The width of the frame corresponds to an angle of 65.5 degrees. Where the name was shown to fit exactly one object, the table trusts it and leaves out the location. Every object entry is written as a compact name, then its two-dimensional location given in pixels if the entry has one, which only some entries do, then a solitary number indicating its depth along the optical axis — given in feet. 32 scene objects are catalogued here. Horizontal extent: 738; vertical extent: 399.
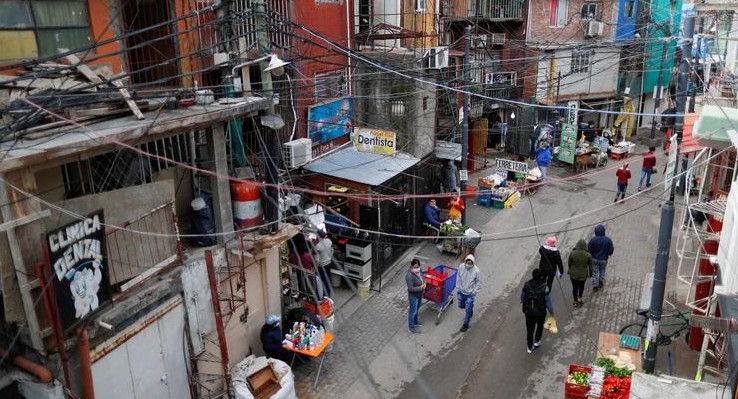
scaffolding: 33.99
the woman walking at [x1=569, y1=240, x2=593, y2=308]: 45.10
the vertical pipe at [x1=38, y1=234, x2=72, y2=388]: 22.84
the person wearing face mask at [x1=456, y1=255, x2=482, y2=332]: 42.16
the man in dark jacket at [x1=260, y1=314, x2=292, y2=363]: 36.86
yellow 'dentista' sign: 51.51
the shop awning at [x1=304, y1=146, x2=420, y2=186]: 51.78
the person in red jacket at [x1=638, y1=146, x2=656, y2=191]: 71.05
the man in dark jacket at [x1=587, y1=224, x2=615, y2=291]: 47.01
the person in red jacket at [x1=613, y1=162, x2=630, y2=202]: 68.49
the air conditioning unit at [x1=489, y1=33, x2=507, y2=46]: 92.94
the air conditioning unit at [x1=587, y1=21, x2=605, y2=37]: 103.01
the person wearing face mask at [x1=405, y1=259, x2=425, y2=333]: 42.11
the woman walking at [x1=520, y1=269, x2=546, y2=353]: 38.06
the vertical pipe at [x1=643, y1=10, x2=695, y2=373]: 31.60
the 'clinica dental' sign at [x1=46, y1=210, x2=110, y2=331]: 23.47
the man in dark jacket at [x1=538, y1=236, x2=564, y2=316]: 42.91
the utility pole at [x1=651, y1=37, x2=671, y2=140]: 110.93
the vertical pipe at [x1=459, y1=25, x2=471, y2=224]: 55.94
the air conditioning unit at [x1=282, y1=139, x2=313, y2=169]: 48.32
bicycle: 38.13
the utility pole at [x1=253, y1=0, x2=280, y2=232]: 32.32
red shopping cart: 45.28
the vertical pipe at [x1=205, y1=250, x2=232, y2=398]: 32.04
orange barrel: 35.40
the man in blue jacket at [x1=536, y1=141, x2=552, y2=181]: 78.38
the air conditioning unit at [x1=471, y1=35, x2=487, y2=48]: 90.07
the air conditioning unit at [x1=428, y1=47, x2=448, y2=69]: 59.62
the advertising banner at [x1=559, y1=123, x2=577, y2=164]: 88.38
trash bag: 33.78
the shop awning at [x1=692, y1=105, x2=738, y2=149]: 32.73
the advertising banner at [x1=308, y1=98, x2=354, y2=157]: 55.26
